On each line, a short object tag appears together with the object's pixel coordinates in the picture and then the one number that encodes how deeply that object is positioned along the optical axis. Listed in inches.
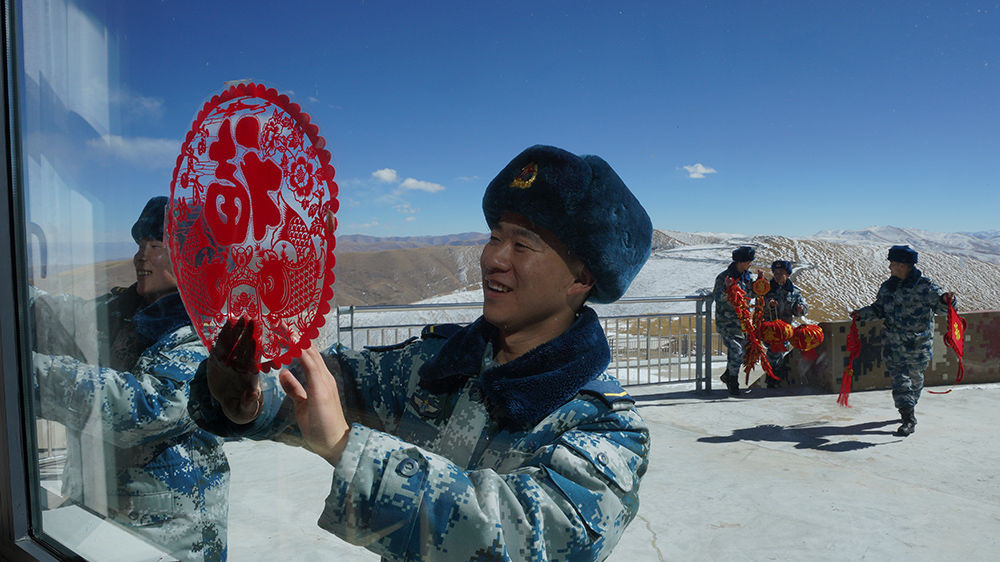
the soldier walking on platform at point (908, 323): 155.7
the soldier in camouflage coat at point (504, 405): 19.3
